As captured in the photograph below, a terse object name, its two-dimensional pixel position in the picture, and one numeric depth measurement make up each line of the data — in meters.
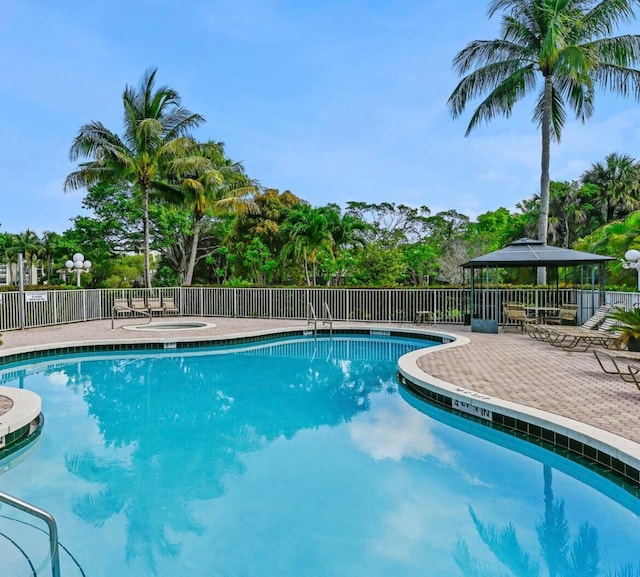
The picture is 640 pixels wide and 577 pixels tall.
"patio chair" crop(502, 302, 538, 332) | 12.19
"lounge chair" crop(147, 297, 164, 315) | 15.95
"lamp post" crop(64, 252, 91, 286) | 16.76
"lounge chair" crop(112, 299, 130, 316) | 15.09
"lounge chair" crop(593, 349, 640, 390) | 6.68
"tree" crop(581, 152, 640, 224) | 25.97
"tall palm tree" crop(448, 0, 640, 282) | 15.30
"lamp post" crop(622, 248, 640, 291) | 10.74
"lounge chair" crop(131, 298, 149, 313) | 15.56
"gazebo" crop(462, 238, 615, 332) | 11.42
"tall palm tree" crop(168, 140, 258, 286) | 19.23
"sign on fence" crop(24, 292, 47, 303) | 13.67
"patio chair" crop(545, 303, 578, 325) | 11.99
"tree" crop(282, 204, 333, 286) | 20.33
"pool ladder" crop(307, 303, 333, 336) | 13.69
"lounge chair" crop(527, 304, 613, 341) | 10.16
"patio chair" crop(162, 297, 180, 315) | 16.55
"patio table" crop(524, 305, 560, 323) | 13.12
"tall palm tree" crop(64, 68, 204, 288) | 17.73
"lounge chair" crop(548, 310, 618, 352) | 9.33
